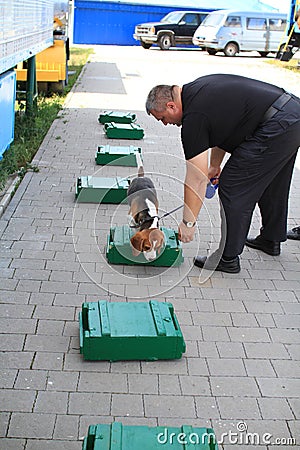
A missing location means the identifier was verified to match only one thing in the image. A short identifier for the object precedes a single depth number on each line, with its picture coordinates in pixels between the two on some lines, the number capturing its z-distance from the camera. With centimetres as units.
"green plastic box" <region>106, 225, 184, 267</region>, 557
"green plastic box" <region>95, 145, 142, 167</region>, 888
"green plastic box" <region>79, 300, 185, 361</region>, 408
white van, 2956
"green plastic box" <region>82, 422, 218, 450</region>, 300
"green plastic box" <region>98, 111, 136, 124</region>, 1159
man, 475
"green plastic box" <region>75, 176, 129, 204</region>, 708
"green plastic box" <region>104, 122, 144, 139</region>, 1073
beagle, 534
